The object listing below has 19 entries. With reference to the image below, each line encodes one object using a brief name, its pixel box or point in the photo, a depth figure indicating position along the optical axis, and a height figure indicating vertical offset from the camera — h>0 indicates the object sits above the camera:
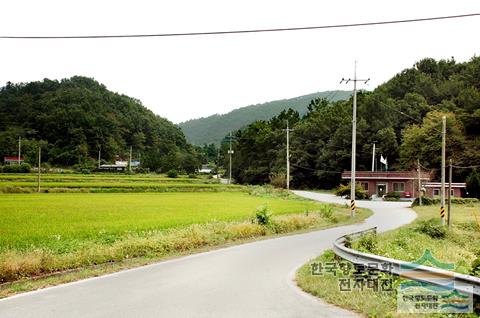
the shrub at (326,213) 30.12 -2.94
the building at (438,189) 60.31 -2.42
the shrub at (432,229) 23.78 -3.03
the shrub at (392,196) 61.11 -3.53
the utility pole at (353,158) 32.22 +0.71
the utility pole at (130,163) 100.76 -0.16
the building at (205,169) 146.50 -1.40
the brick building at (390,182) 64.69 -1.74
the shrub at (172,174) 92.31 -1.99
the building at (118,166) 93.92 -0.75
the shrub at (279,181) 77.69 -2.38
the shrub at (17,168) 62.00 -1.10
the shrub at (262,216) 22.67 -2.42
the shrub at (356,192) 62.12 -3.20
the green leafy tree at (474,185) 56.61 -1.61
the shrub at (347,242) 12.27 -1.96
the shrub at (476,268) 7.55 -1.55
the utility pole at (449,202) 28.30 -2.39
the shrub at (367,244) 12.50 -2.07
